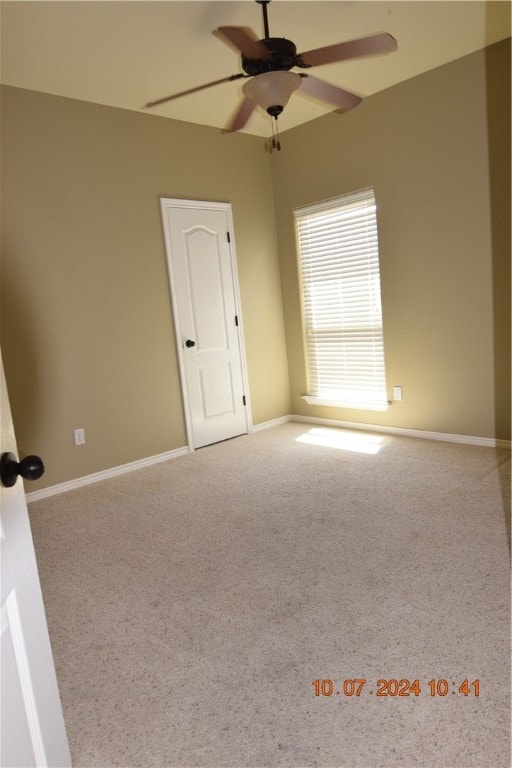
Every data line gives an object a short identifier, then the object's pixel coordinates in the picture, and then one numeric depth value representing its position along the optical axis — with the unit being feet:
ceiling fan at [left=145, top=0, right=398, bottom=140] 7.31
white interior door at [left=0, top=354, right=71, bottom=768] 3.09
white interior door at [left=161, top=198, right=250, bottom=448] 14.56
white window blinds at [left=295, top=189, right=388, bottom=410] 14.62
